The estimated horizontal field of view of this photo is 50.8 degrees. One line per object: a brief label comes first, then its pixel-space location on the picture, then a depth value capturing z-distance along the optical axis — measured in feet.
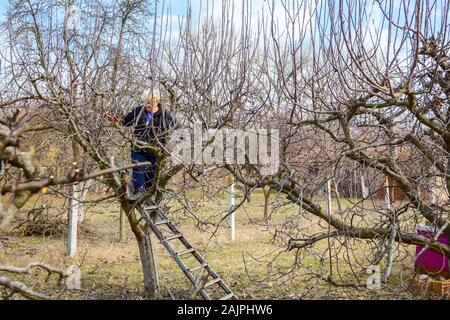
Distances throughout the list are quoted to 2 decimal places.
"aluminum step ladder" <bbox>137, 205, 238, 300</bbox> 18.89
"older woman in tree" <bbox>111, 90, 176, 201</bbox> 18.45
